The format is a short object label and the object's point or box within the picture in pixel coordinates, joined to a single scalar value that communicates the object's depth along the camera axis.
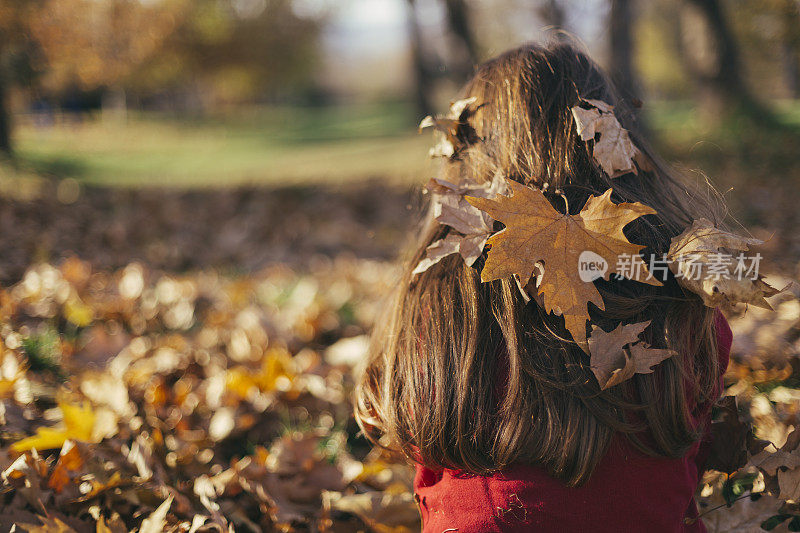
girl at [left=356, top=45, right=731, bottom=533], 0.87
